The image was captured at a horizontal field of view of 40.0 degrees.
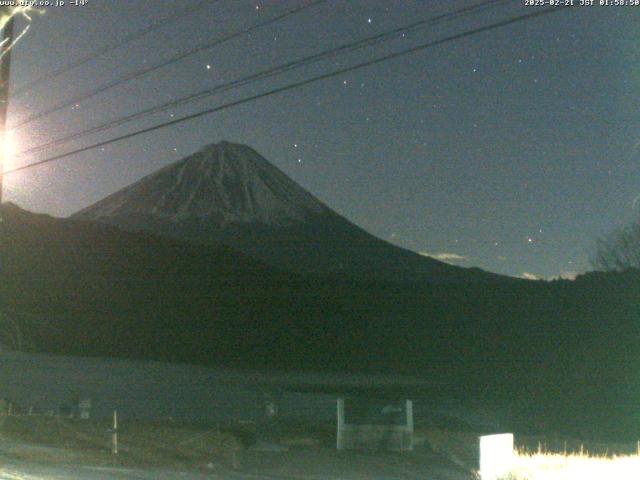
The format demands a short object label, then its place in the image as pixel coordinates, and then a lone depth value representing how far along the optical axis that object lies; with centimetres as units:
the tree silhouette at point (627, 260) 5816
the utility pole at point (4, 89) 1441
